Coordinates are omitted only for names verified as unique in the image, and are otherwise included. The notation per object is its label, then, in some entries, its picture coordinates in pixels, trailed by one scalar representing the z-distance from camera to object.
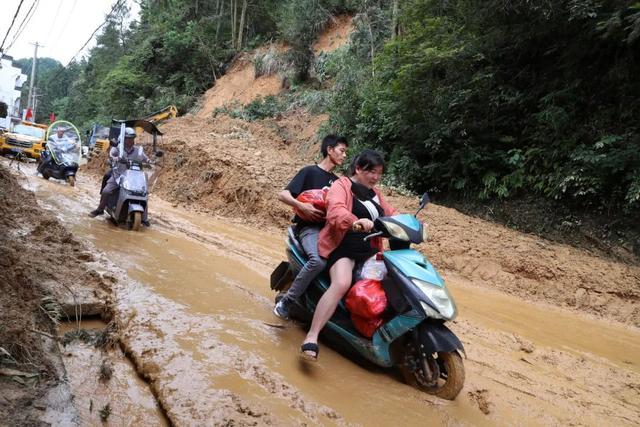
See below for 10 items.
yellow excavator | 21.50
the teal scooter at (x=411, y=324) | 3.27
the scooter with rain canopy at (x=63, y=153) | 12.22
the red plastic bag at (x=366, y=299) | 3.50
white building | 68.25
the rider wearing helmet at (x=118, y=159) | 8.63
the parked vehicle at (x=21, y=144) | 19.02
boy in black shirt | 3.92
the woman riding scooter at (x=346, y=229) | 3.54
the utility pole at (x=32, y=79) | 47.45
